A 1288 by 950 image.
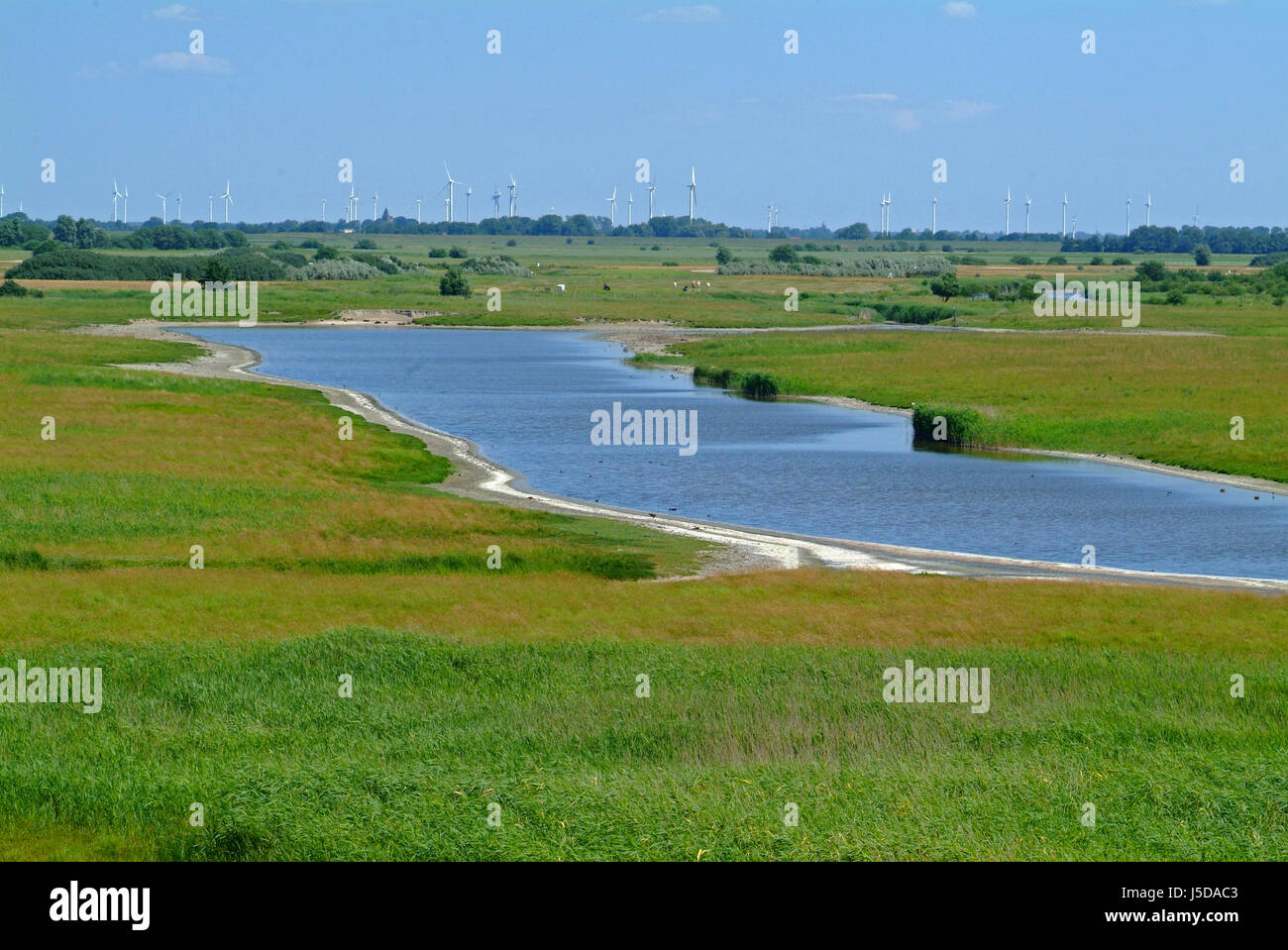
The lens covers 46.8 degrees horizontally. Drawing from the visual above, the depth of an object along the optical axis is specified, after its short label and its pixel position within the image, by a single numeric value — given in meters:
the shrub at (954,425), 75.31
